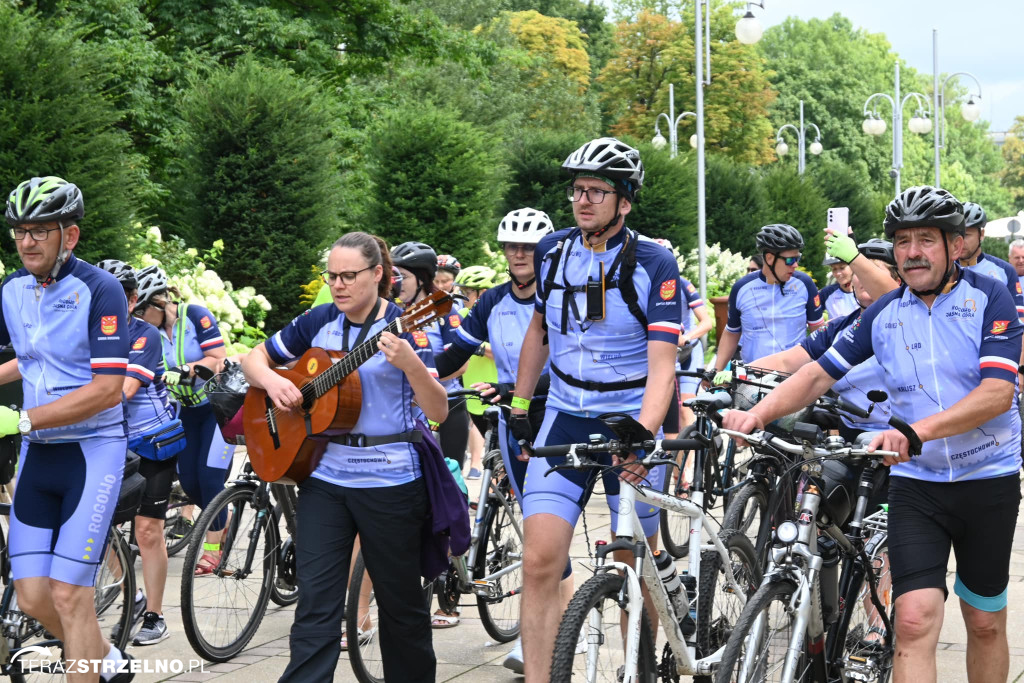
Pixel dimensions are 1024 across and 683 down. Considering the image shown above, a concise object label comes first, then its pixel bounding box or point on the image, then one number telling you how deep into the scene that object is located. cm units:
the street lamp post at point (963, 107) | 3488
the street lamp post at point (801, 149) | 4591
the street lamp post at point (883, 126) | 3391
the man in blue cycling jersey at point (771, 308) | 1039
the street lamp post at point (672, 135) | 3520
